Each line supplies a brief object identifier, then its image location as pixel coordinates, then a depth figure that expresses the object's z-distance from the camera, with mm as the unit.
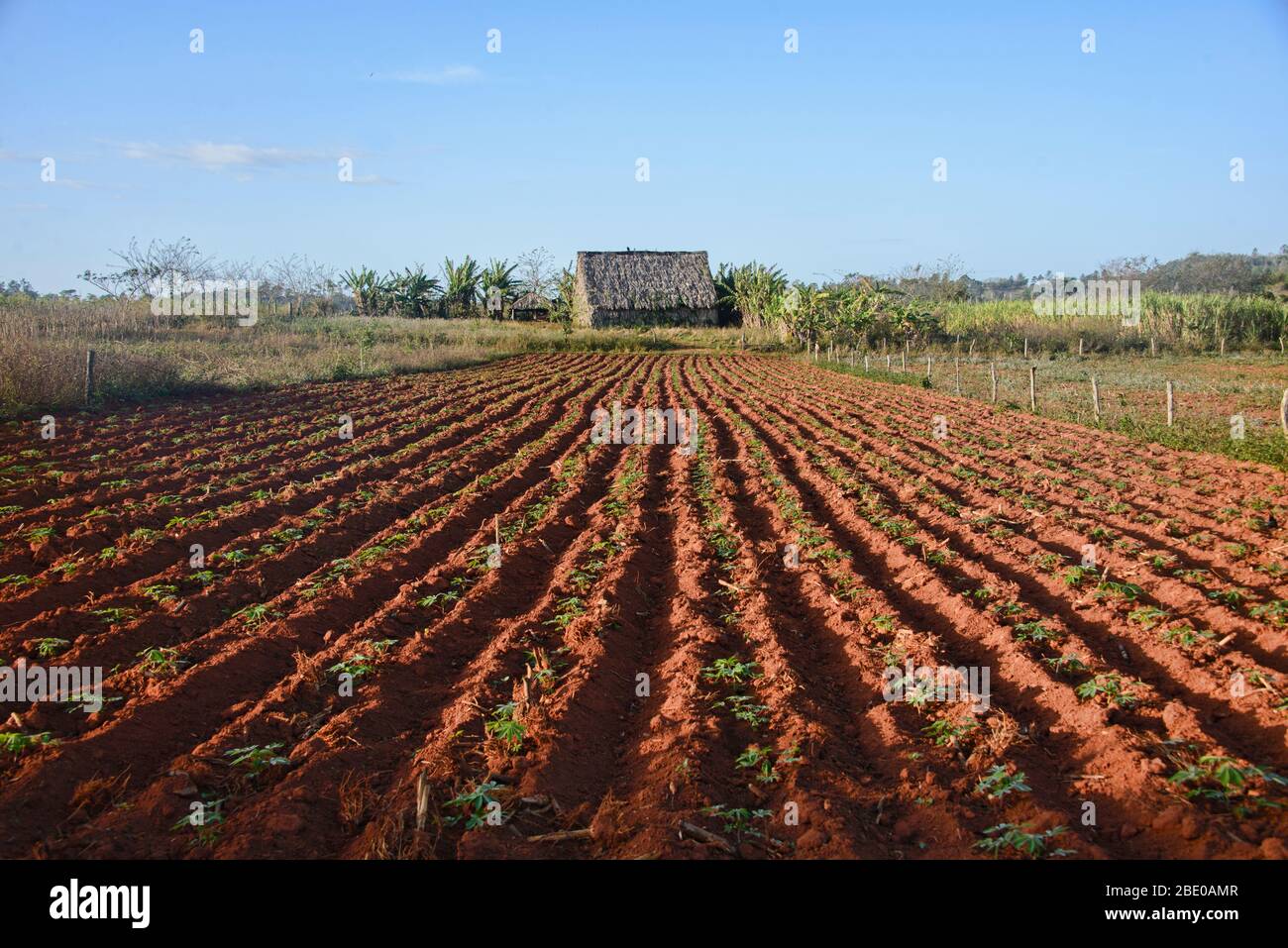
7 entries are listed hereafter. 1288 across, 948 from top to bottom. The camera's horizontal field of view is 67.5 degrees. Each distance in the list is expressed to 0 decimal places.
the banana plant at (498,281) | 60125
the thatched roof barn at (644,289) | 53500
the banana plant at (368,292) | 62219
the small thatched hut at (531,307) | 60728
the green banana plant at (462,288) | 60094
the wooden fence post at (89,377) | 17953
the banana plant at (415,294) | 61562
